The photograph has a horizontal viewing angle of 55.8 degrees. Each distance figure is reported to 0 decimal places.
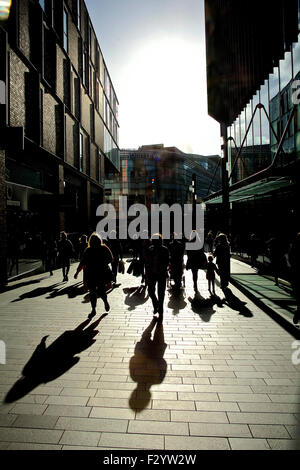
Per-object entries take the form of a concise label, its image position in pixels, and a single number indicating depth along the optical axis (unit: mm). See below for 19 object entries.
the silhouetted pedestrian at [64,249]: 10281
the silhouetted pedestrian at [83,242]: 10181
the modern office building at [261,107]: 9797
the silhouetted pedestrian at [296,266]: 5492
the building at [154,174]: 70312
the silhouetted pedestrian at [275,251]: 9562
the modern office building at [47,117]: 9984
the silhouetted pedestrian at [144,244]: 8120
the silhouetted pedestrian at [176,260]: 8297
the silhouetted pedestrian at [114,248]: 9727
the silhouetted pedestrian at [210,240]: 16830
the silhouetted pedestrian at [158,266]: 6012
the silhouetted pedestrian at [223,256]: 8125
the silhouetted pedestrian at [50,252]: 12695
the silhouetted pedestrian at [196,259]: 8211
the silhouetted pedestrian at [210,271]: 8180
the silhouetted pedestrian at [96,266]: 6094
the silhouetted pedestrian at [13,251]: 10516
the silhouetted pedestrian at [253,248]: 12666
